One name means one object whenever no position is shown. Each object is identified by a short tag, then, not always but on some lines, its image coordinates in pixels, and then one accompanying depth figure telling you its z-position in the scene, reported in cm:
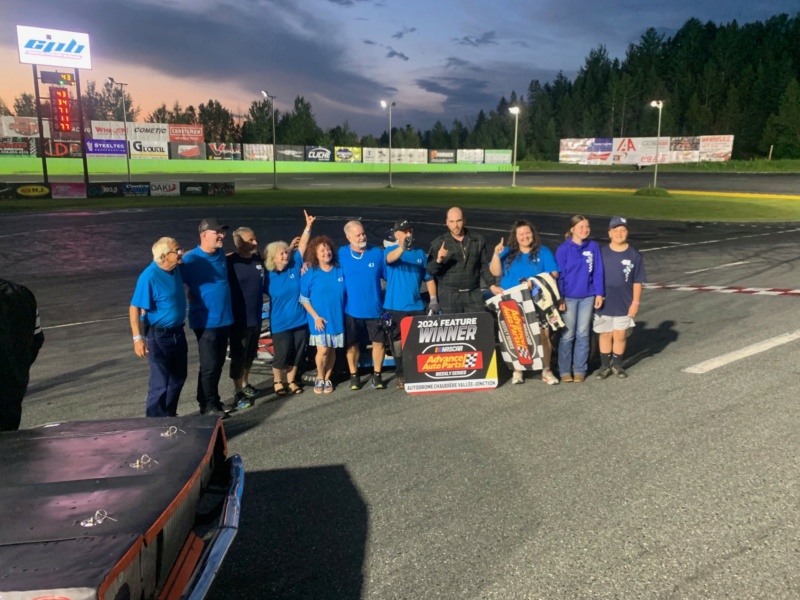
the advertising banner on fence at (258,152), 8381
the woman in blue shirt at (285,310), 679
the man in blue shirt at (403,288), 696
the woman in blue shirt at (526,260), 715
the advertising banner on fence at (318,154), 8831
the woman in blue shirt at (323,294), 673
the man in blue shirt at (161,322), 534
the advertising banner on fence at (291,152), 8562
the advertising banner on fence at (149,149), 7550
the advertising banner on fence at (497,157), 9912
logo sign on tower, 4503
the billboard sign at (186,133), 7844
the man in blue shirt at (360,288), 685
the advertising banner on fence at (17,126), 6862
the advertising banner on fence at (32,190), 3834
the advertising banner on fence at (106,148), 7175
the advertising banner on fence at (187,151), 7719
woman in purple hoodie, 706
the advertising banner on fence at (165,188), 4344
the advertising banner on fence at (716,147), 8356
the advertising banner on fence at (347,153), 9100
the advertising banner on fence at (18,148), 6600
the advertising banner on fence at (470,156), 9881
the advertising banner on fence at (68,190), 4031
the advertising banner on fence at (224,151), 8031
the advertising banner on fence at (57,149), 6550
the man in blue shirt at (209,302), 598
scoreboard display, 4328
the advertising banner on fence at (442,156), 9850
